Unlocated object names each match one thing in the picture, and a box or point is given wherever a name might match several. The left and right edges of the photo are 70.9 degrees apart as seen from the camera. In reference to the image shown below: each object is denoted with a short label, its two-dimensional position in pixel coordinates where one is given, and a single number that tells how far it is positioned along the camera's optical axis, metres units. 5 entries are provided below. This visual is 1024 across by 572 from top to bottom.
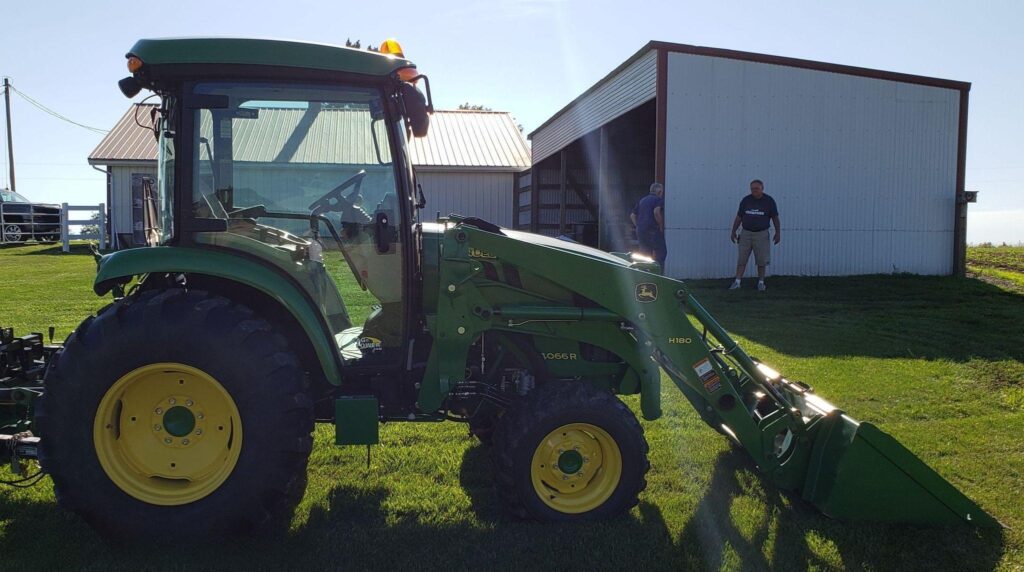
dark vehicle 24.45
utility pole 34.69
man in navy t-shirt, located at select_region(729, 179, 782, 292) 11.65
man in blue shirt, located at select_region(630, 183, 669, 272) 11.49
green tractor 3.12
